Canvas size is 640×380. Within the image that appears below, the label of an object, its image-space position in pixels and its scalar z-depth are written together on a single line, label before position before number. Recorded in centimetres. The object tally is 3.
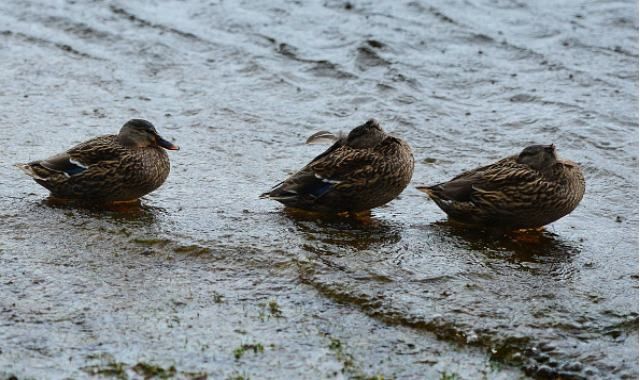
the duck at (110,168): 1805
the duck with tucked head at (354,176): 1767
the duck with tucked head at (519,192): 1700
